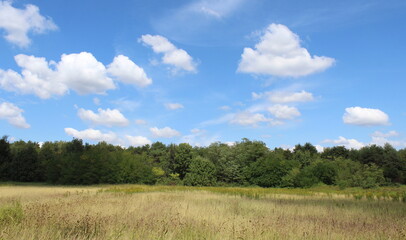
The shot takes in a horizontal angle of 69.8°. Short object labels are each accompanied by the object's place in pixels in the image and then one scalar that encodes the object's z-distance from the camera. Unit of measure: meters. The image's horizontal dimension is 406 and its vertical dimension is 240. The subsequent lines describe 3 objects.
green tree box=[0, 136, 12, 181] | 67.12
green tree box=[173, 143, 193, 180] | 73.56
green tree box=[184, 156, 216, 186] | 65.94
